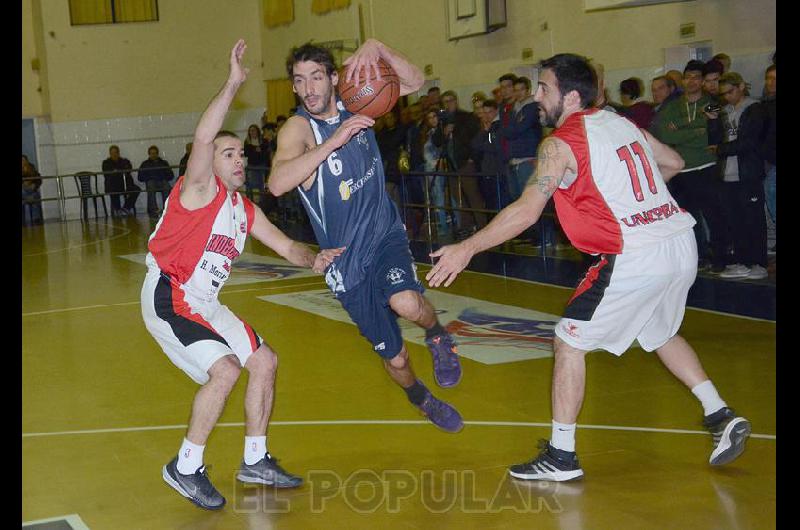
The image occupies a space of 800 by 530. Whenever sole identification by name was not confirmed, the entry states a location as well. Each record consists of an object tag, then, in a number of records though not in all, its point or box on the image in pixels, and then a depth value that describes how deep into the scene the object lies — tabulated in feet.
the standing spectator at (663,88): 33.06
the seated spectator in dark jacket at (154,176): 75.56
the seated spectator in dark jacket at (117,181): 77.15
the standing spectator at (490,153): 40.42
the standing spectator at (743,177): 30.35
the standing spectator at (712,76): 31.35
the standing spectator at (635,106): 34.14
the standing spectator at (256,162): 61.72
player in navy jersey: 17.01
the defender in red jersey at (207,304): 15.26
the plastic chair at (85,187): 75.25
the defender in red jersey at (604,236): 15.20
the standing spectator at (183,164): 66.65
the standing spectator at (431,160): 46.19
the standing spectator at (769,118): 29.35
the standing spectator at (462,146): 43.04
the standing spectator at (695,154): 31.40
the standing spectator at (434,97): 47.50
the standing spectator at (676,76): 35.23
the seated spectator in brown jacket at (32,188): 73.67
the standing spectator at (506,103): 39.19
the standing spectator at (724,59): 33.16
